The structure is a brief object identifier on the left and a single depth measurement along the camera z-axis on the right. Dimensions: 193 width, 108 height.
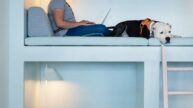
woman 2.30
